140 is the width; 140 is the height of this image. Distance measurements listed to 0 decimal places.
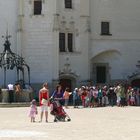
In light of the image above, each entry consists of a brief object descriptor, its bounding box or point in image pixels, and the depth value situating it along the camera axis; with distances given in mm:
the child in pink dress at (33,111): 26447
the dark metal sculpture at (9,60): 46875
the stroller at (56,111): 26172
